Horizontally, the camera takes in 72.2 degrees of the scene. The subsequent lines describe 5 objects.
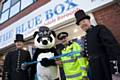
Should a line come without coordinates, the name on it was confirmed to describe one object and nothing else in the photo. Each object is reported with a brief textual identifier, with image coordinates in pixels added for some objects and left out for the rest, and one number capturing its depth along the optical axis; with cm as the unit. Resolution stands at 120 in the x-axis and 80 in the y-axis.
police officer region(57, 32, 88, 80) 115
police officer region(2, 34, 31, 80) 145
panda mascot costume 135
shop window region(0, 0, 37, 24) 226
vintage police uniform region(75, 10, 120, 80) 95
